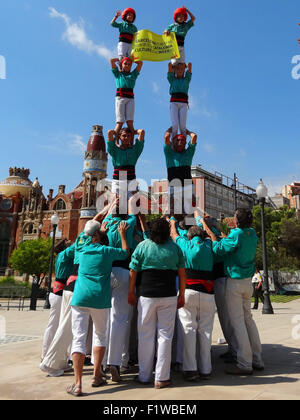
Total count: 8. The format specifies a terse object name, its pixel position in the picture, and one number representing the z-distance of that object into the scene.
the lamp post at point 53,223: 19.68
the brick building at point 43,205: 50.91
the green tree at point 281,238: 36.41
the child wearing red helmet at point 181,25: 8.02
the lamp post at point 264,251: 13.90
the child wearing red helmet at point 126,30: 8.41
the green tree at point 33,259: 42.03
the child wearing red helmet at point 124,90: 7.88
